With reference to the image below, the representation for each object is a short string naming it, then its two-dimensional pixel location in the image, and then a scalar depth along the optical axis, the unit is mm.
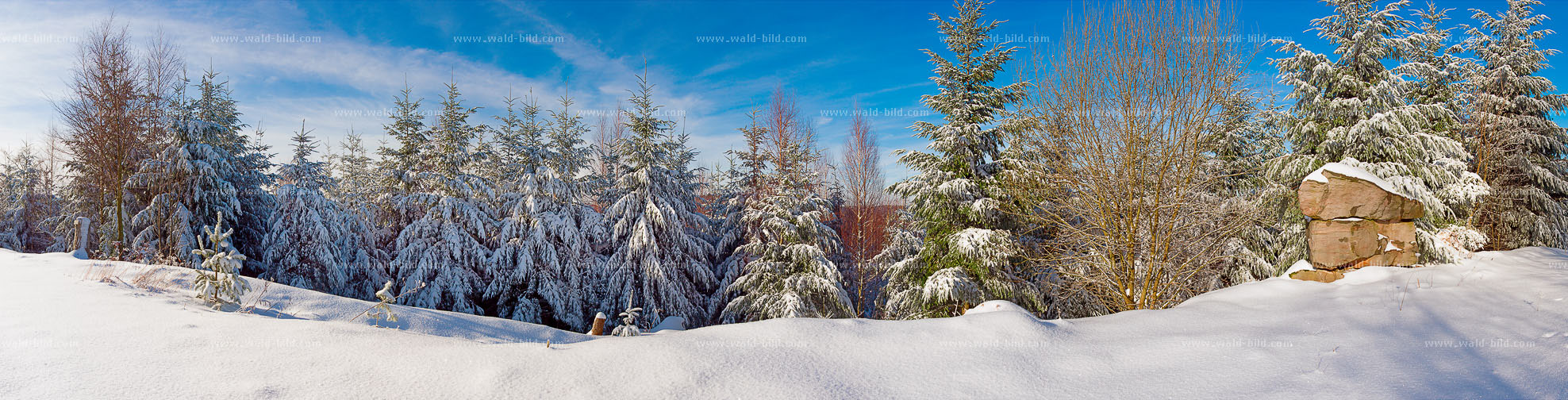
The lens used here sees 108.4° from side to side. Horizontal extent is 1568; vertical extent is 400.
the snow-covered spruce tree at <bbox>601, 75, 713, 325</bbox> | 15781
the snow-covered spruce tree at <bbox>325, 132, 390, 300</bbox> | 16406
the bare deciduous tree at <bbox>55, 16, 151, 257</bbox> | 14984
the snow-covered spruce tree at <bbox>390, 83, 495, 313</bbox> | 15602
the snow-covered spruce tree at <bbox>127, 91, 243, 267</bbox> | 14758
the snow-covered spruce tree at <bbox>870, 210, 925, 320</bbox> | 11688
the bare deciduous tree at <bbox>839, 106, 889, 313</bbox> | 19984
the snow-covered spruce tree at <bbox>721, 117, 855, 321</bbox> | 13797
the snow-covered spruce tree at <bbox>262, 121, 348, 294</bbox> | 15562
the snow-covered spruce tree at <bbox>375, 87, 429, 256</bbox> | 16250
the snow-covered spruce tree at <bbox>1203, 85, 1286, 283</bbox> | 12045
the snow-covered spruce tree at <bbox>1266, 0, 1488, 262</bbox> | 10812
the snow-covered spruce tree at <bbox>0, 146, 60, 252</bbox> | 23938
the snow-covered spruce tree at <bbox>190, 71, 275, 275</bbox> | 16156
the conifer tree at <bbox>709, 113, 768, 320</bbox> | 17000
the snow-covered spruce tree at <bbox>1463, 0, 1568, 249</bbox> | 14195
